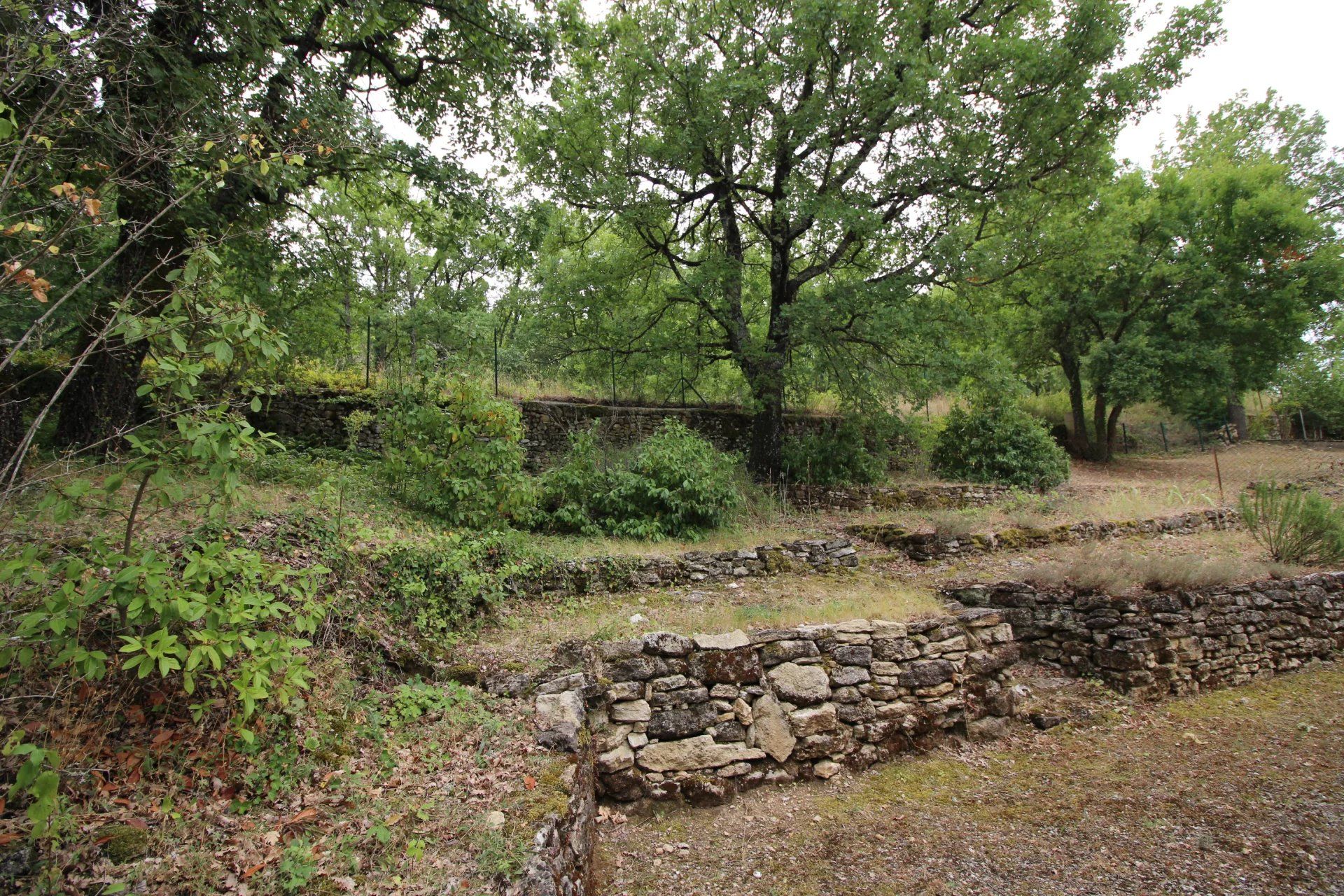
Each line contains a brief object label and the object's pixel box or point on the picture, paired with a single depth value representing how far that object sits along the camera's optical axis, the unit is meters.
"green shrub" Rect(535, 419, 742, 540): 9.05
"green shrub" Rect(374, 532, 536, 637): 5.41
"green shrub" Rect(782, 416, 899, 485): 13.04
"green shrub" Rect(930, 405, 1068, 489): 13.84
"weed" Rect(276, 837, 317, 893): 2.39
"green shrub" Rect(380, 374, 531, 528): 7.22
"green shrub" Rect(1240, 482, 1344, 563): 8.05
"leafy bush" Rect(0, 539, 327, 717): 2.32
